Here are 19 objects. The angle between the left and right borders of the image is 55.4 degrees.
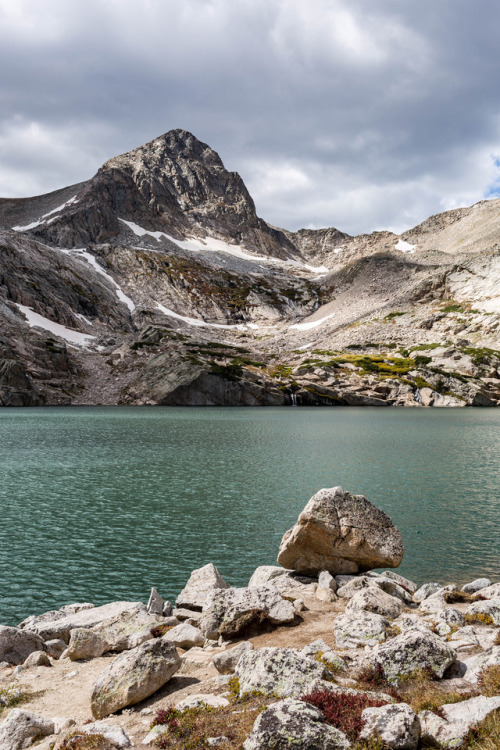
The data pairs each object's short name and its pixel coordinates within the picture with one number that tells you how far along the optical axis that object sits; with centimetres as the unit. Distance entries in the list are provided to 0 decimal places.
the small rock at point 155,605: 1677
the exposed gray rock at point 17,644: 1359
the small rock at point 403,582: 1894
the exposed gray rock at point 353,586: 1714
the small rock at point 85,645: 1329
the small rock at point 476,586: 1806
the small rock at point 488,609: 1354
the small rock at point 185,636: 1388
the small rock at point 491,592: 1580
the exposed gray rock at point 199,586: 1753
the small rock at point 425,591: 1755
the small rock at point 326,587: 1692
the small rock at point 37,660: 1290
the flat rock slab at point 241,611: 1391
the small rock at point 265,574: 1936
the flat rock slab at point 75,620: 1512
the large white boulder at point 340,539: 1922
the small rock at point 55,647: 1410
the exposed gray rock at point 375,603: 1466
